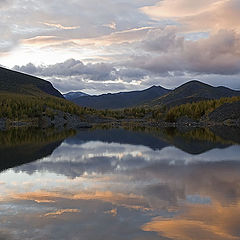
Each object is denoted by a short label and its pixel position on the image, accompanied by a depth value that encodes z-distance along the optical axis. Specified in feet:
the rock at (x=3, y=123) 439.63
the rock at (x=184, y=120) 558.28
